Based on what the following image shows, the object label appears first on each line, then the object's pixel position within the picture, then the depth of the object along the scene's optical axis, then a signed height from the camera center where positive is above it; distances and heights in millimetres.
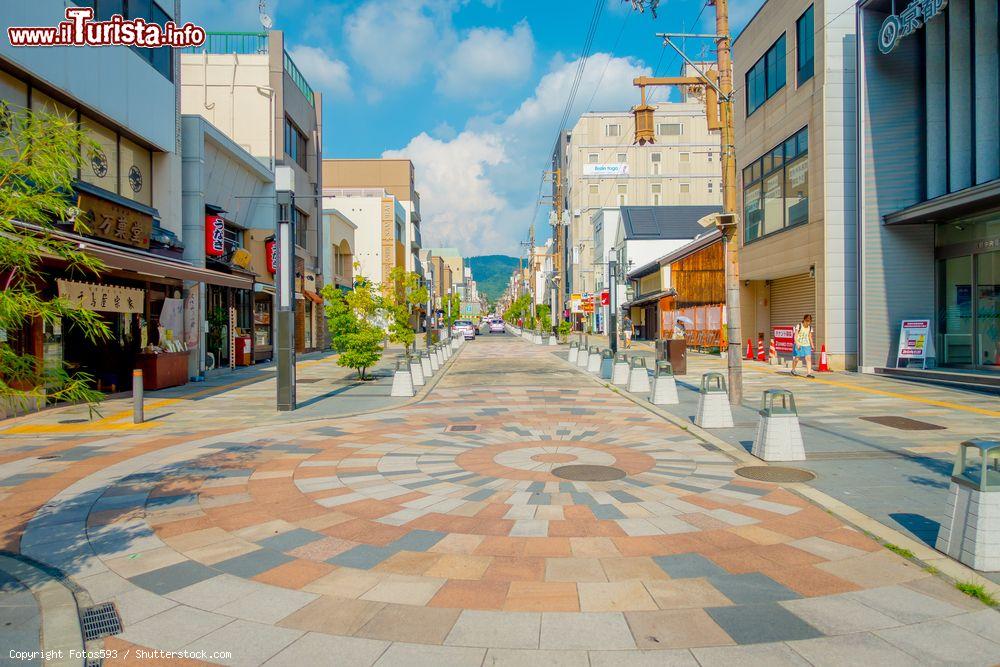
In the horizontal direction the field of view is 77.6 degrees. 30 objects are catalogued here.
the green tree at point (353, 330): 19953 -14
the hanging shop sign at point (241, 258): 25634 +3047
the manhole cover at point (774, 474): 7512 -1842
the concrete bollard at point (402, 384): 16453 -1454
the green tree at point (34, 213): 3691 +730
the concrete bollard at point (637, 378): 16859 -1401
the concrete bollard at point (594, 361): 24181 -1318
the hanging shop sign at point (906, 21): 16641 +8598
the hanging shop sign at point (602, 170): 87125 +22076
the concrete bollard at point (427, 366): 22656 -1373
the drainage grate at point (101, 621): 3901 -1874
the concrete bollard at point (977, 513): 4660 -1456
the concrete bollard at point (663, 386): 14289 -1386
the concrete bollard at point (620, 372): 19391 -1404
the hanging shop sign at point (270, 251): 29703 +3810
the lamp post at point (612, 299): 26031 +1221
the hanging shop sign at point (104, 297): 14898 +933
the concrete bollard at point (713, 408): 11133 -1466
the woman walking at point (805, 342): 19734 -520
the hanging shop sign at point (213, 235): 22562 +3505
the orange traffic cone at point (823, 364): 21047 -1305
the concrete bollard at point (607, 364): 21453 -1270
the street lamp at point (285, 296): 13738 +767
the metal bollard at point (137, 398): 12289 -1308
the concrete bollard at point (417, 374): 19109 -1383
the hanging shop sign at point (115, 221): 15391 +2939
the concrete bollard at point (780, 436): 8453 -1505
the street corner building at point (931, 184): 17109 +4276
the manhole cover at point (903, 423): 10692 -1764
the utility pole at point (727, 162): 13305 +3581
